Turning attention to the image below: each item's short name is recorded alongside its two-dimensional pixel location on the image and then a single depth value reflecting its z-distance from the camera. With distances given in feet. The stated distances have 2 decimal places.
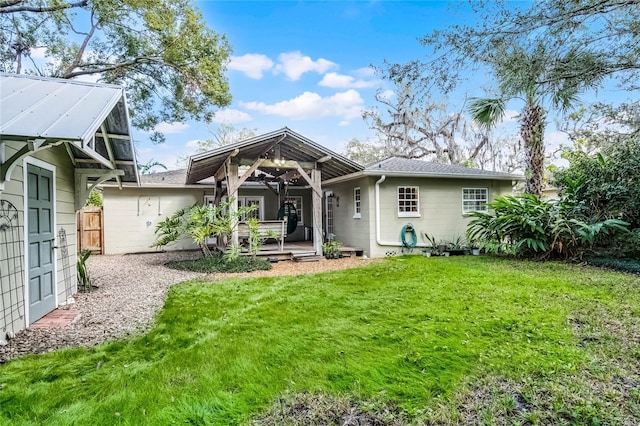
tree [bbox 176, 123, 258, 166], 82.99
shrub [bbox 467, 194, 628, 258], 24.94
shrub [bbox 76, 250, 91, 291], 19.71
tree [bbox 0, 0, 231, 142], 33.94
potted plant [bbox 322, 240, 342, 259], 32.07
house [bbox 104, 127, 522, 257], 29.40
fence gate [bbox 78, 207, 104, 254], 37.70
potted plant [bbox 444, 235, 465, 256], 33.60
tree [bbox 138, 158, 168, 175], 58.28
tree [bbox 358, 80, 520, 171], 72.23
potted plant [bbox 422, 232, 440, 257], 33.22
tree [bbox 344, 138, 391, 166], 92.50
